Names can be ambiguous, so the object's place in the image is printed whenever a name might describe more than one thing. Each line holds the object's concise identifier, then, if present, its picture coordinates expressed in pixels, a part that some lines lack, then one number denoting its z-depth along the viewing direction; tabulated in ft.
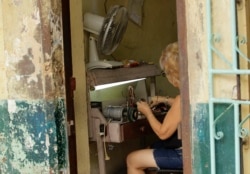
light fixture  12.90
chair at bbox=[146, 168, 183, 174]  12.10
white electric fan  12.83
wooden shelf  12.35
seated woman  10.63
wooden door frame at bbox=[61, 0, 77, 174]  10.02
